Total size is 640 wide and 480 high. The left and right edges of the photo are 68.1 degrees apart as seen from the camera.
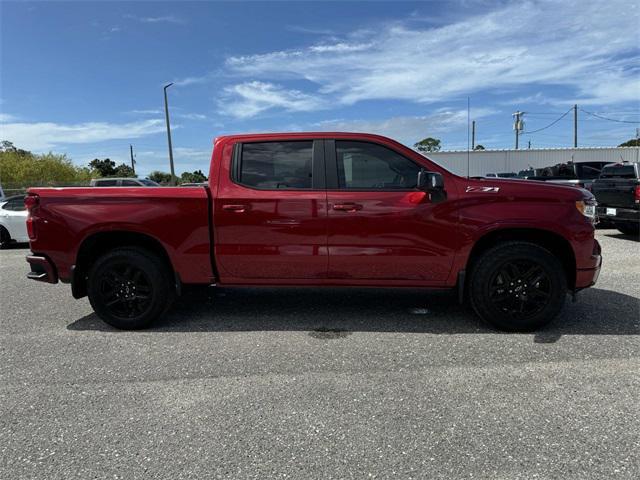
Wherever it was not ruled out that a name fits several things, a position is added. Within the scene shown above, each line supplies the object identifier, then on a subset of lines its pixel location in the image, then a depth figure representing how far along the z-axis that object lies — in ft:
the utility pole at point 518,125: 167.49
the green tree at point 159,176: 213.07
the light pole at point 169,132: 88.12
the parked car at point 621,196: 32.48
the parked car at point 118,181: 59.70
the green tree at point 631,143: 220.23
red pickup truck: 14.73
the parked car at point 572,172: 56.95
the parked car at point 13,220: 38.83
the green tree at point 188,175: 199.86
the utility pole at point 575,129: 173.06
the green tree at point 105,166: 245.04
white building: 118.11
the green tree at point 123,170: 248.22
